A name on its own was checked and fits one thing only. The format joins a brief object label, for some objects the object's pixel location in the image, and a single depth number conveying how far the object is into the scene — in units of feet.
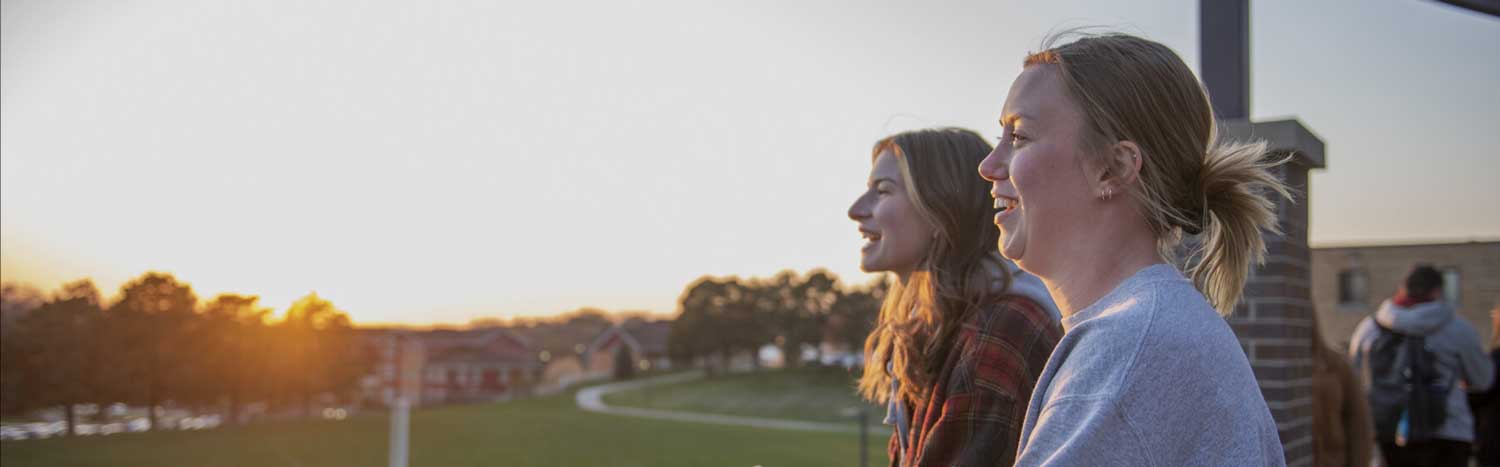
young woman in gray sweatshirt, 2.29
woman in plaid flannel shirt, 4.40
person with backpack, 15.46
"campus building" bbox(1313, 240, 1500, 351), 98.37
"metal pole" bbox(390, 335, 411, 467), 17.31
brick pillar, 10.19
